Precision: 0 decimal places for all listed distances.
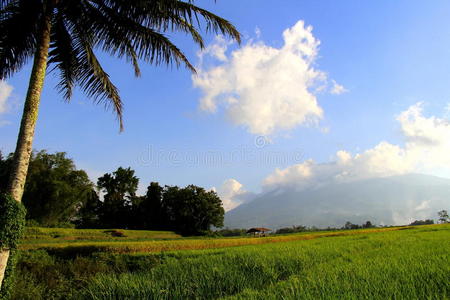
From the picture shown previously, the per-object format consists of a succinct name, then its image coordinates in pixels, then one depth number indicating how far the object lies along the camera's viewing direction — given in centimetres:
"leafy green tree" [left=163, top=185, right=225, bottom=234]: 5567
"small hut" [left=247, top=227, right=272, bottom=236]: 6269
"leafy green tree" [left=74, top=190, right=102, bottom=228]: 5288
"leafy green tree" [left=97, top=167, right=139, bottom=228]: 5422
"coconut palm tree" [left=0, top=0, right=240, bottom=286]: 701
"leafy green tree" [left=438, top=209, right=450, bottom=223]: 7675
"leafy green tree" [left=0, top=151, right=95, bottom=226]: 3578
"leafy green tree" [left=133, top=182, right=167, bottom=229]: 5606
